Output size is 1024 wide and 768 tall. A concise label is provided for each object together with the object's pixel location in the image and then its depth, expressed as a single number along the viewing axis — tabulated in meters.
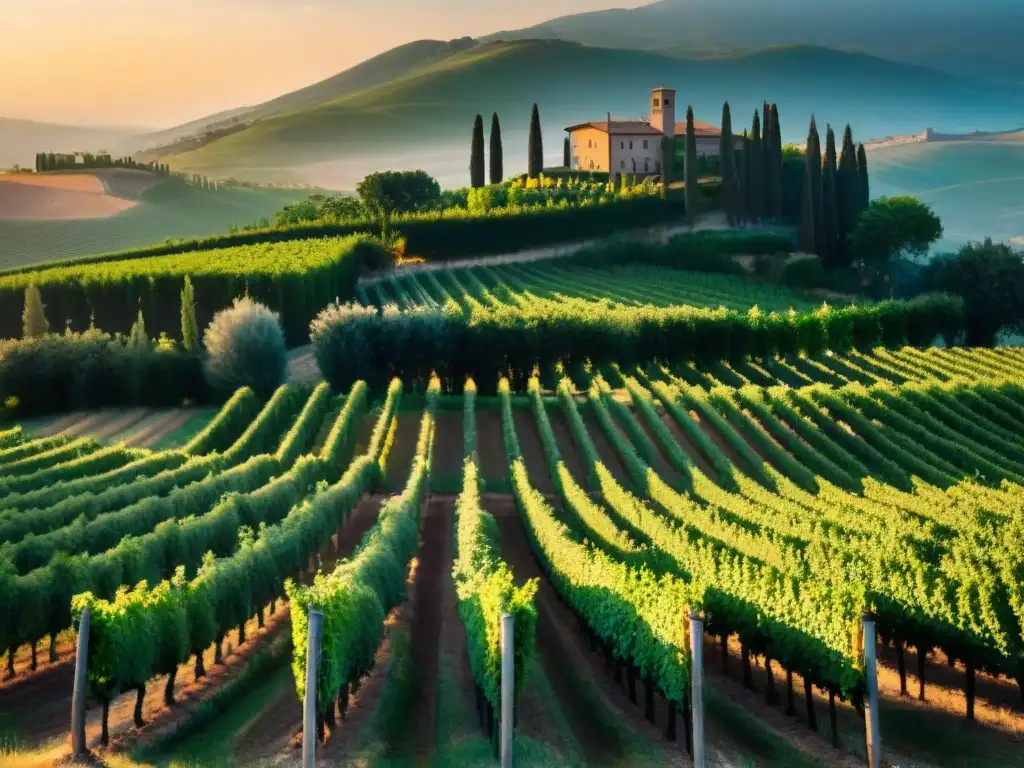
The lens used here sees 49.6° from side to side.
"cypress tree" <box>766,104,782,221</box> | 91.50
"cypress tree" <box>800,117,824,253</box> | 85.50
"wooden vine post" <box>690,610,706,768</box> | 13.23
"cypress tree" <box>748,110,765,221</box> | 90.62
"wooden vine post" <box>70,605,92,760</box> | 13.81
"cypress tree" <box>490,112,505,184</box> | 95.76
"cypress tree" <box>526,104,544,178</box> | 96.56
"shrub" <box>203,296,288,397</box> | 40.97
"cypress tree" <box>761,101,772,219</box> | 89.94
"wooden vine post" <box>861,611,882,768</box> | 14.18
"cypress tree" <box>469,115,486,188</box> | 94.50
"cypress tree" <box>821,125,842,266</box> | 87.75
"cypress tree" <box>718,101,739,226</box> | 88.75
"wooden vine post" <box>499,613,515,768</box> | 12.77
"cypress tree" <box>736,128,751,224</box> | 91.06
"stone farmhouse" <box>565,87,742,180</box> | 103.19
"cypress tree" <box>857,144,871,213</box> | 93.69
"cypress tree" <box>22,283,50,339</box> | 45.16
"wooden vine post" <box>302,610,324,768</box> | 12.59
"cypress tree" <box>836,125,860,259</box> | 90.62
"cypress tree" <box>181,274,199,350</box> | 44.88
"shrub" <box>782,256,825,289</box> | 80.19
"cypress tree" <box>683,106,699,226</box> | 87.75
